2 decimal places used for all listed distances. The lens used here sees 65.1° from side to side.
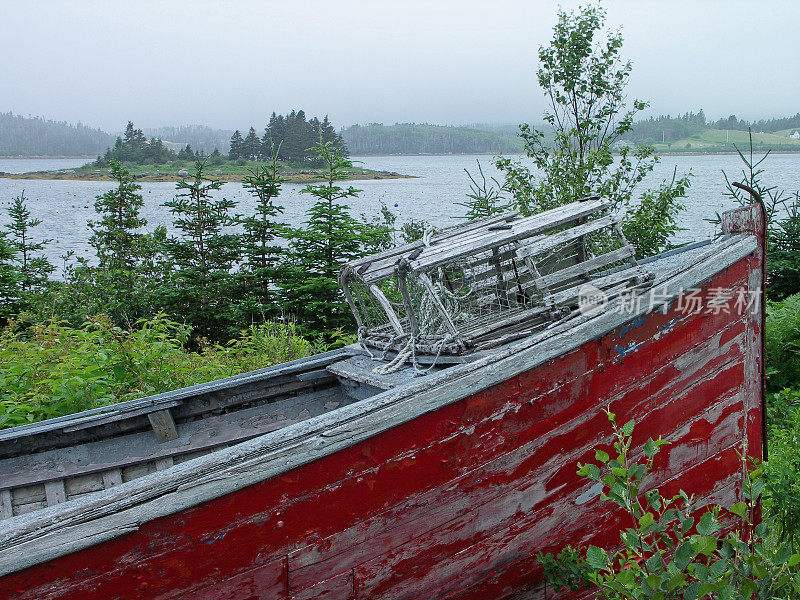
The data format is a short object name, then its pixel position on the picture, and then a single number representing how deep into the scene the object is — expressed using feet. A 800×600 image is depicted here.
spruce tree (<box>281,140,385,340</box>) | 32.71
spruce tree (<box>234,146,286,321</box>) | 35.06
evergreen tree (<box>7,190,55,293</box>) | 40.76
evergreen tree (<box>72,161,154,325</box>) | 37.60
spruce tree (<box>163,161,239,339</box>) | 36.24
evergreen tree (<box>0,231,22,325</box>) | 35.19
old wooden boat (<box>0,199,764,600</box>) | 8.04
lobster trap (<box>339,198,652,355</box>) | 13.11
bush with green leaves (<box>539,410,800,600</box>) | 7.36
